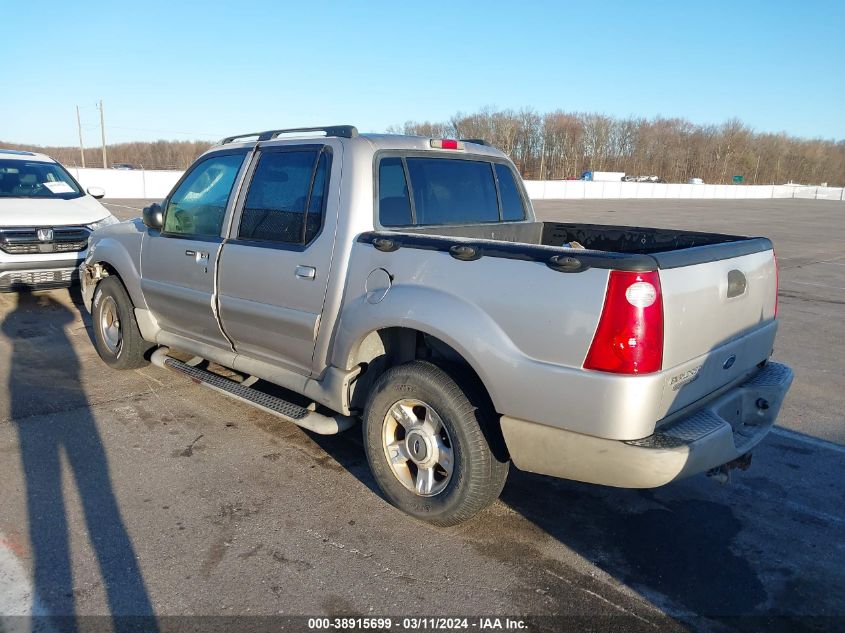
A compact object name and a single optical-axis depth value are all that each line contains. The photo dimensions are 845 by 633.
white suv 7.54
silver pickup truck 2.67
